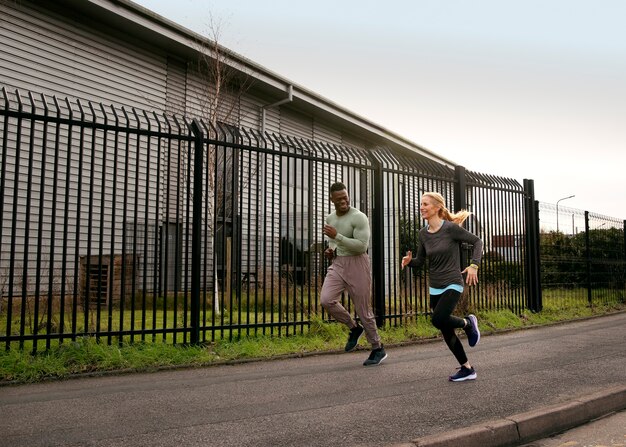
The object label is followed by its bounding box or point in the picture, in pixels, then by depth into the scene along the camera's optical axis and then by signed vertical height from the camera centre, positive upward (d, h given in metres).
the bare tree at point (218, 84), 12.52 +4.55
